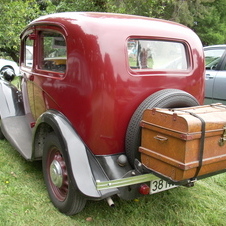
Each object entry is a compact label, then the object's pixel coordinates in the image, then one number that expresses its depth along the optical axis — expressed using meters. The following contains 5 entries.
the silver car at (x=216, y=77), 5.30
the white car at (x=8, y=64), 11.89
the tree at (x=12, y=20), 6.79
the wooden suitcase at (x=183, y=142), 1.87
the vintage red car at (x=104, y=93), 2.32
